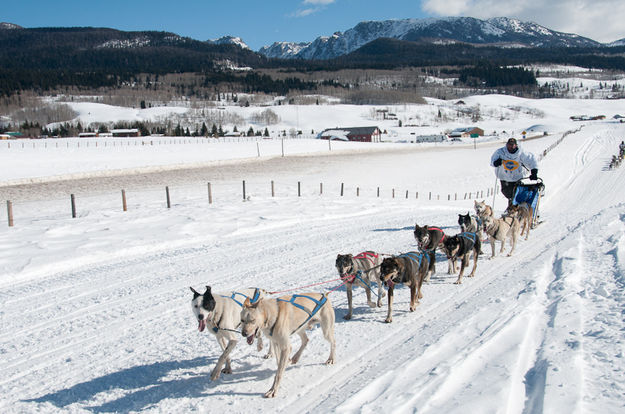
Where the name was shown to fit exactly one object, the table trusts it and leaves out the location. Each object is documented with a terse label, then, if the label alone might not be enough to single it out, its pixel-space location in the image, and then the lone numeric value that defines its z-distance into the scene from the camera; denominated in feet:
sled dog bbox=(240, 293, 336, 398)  14.57
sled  44.57
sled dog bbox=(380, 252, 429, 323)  21.11
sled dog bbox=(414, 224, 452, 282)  26.63
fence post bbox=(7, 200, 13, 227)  53.11
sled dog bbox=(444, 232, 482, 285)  27.84
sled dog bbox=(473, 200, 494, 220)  32.80
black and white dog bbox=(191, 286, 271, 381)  15.75
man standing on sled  42.78
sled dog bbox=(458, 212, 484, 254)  30.91
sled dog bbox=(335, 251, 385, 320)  21.17
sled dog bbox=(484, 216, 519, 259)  32.78
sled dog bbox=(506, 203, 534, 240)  36.55
